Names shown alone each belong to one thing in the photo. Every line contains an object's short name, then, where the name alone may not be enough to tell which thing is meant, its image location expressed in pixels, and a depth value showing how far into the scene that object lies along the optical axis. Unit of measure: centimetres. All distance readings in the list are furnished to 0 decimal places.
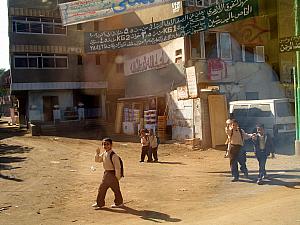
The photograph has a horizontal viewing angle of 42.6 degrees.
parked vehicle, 1479
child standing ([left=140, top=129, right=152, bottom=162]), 1408
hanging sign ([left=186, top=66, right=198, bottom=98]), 1733
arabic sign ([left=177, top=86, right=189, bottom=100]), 1810
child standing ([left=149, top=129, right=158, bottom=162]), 1417
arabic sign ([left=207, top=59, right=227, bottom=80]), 1973
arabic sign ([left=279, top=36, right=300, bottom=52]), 1244
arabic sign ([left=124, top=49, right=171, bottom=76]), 2360
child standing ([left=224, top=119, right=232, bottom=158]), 1018
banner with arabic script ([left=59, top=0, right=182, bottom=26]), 1445
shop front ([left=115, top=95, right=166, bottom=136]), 2086
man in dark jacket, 964
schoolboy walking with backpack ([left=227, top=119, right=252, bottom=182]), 998
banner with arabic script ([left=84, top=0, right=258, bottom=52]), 1366
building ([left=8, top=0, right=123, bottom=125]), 3020
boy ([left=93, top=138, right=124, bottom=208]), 773
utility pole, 1281
